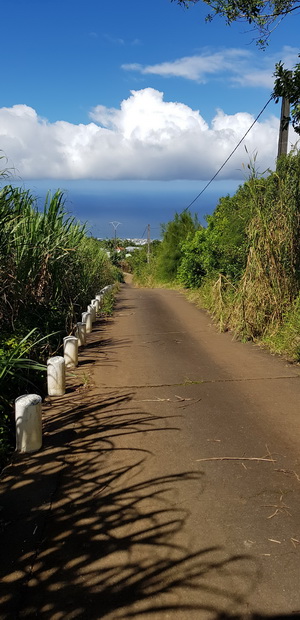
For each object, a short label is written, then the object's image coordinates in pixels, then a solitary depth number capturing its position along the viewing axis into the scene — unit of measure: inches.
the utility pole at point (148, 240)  1852.9
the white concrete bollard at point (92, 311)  433.3
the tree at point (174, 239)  1082.7
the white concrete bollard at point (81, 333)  331.9
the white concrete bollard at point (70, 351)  275.0
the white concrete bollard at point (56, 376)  219.6
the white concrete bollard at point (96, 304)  487.1
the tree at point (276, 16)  261.6
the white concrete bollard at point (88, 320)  385.4
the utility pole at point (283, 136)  428.1
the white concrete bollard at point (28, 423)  159.5
